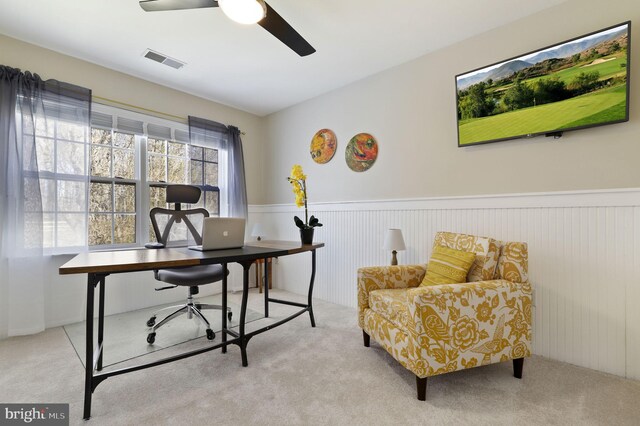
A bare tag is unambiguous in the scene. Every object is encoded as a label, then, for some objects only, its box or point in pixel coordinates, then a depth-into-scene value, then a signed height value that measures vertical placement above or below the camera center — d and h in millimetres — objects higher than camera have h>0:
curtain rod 2925 +1126
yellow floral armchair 1536 -622
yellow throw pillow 1889 -384
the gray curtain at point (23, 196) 2338 +129
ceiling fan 1532 +1120
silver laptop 1987 -162
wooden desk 1409 -288
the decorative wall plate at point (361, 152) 3102 +650
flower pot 2582 -219
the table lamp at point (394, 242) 2533 -280
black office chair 2254 -496
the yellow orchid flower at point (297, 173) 2639 +347
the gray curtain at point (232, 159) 3736 +703
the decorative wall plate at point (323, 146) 3473 +804
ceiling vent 2689 +1479
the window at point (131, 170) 2965 +473
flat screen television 1787 +843
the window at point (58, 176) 2447 +319
